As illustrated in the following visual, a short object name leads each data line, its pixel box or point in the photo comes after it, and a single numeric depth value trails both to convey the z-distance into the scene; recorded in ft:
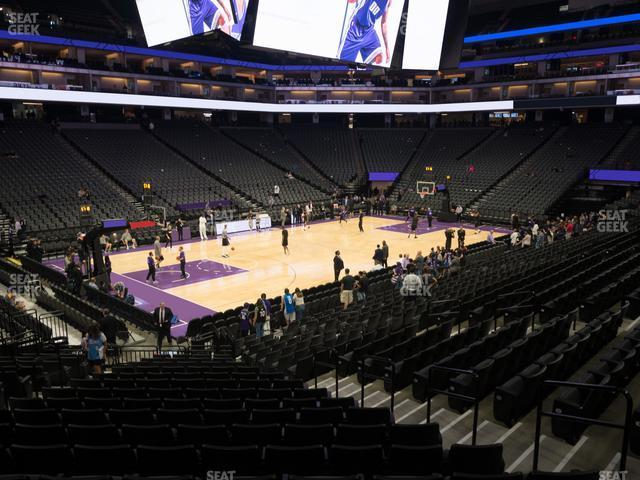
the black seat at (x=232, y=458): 14.32
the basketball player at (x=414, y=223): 97.76
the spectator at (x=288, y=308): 45.47
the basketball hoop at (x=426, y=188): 127.03
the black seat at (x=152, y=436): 16.16
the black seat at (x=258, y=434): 15.89
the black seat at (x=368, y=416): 17.38
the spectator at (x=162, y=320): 43.01
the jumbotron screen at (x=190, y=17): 88.84
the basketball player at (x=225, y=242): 80.79
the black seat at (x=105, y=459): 14.70
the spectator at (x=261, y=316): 43.57
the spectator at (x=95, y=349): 31.30
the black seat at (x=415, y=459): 14.08
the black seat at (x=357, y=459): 14.11
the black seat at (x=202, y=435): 15.97
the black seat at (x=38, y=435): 16.12
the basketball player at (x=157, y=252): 68.90
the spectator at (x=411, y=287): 46.93
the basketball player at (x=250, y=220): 106.75
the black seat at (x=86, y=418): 17.72
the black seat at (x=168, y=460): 14.43
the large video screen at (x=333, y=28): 92.24
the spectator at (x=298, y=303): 46.54
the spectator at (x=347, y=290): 50.52
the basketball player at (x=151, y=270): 64.23
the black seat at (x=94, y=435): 16.11
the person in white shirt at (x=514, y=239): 80.28
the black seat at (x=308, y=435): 15.76
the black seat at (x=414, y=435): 15.72
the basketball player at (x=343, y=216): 115.57
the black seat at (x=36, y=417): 17.80
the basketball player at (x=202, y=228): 93.20
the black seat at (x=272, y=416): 17.54
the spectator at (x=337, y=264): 61.67
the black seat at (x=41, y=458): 14.66
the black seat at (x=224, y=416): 17.80
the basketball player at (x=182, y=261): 66.59
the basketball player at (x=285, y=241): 79.46
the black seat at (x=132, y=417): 18.13
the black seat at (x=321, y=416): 17.56
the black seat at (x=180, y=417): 18.03
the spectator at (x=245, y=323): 43.21
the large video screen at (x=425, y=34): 107.34
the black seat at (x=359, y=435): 15.53
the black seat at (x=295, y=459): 14.33
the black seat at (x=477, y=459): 13.84
